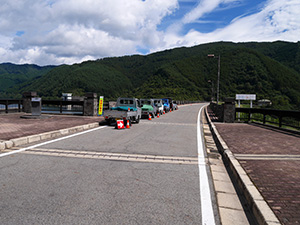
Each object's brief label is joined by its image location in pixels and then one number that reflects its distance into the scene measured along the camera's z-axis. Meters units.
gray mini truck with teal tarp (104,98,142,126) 13.36
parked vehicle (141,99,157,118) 19.34
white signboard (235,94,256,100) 29.31
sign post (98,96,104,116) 18.78
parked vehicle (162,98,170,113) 29.57
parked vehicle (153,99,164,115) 24.47
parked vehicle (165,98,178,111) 34.04
